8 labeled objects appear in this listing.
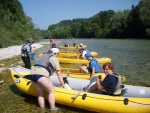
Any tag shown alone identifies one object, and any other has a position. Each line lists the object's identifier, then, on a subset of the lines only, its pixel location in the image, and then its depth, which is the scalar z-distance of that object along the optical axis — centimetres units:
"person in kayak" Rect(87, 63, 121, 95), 387
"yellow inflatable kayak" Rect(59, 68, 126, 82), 618
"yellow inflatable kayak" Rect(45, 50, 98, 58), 1199
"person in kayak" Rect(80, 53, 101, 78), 585
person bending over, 393
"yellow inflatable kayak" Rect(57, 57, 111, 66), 931
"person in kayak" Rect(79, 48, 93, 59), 884
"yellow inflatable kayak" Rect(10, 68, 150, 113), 366
